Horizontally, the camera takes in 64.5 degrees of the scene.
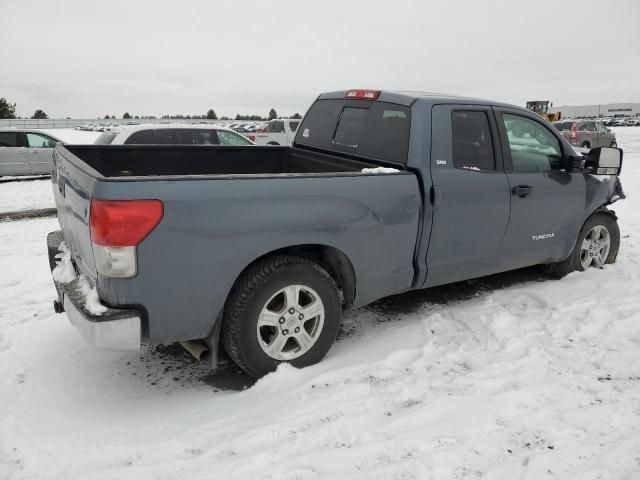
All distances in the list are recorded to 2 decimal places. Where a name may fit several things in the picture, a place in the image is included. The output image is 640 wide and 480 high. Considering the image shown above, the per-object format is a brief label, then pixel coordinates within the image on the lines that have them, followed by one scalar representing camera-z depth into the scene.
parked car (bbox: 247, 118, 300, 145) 18.03
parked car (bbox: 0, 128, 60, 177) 13.41
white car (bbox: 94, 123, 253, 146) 9.94
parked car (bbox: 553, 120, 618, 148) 25.03
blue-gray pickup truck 2.80
